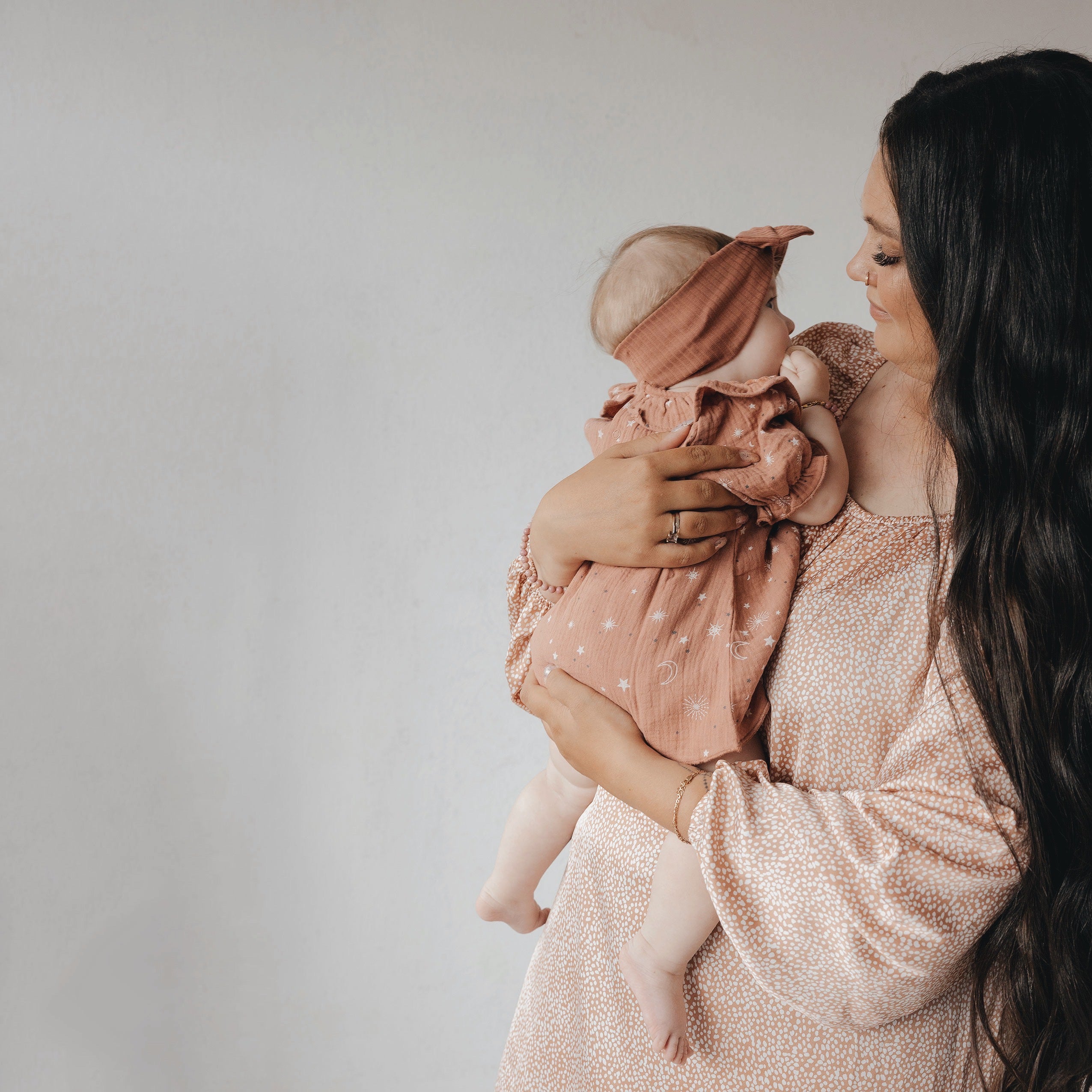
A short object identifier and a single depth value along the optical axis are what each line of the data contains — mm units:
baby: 988
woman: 844
